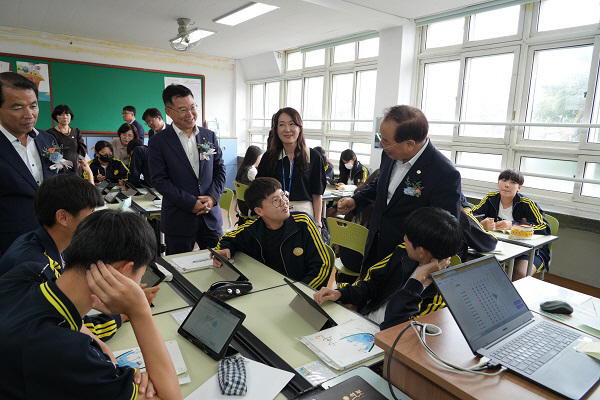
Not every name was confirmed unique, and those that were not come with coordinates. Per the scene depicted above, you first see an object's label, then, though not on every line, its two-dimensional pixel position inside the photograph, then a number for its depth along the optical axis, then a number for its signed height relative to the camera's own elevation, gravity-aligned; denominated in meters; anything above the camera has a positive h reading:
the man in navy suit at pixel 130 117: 5.56 +0.27
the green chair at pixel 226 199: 3.73 -0.62
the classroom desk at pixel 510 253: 2.56 -0.73
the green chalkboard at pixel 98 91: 6.84 +0.85
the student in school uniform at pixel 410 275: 1.38 -0.55
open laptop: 0.98 -0.56
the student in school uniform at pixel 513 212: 3.16 -0.59
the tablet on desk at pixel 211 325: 1.15 -0.61
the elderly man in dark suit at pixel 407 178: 1.83 -0.16
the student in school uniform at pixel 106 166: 4.51 -0.40
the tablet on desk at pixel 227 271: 1.71 -0.63
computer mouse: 1.37 -0.57
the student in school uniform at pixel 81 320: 0.76 -0.41
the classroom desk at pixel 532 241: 2.86 -0.72
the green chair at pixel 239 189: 4.04 -0.56
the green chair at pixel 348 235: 2.51 -0.64
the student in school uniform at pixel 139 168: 4.13 -0.37
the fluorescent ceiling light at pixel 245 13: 4.84 +1.73
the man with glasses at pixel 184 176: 2.43 -0.26
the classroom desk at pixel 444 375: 0.92 -0.59
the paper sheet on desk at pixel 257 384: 0.99 -0.68
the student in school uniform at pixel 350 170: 5.47 -0.40
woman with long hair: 2.68 -0.18
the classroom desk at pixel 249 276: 1.75 -0.67
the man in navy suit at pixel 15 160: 1.81 -0.14
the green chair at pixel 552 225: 3.34 -0.67
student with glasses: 2.02 -0.55
